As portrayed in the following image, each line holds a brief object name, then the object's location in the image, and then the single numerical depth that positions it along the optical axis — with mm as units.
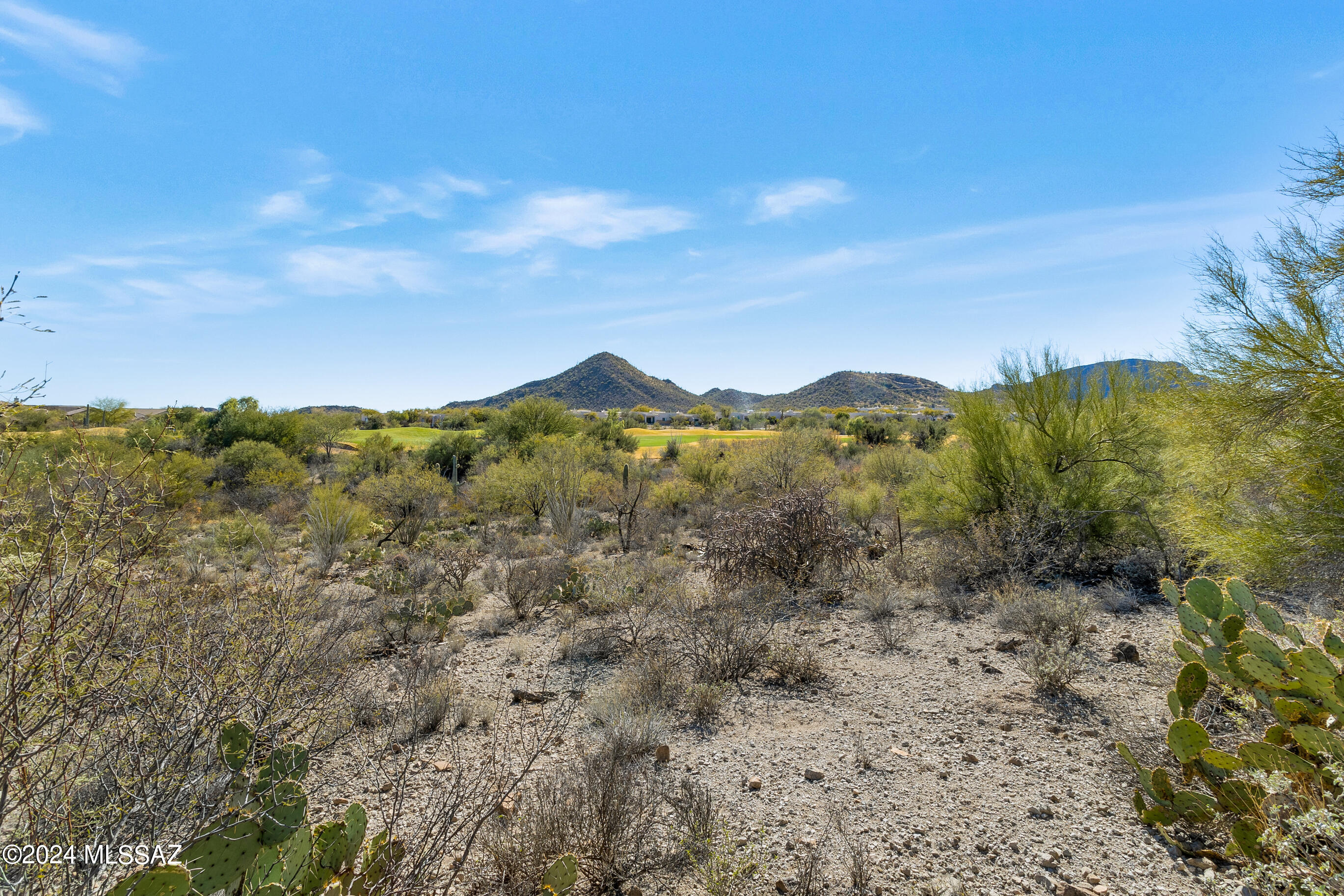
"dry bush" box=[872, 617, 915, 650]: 7195
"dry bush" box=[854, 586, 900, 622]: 8258
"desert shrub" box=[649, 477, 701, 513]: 19672
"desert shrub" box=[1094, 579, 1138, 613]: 8047
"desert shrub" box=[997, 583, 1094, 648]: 6738
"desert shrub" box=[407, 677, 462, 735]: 5293
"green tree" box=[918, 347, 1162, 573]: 9977
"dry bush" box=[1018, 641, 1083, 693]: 5445
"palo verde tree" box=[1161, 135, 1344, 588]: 6426
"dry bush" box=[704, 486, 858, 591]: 9633
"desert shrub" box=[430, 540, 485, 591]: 10266
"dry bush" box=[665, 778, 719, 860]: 3510
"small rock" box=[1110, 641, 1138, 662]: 6207
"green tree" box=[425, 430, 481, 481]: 27094
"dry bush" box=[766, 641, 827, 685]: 6266
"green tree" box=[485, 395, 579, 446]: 29578
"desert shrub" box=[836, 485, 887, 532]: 14586
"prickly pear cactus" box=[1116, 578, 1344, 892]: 2953
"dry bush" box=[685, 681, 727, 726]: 5496
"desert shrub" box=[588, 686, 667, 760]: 4621
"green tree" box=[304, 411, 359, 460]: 31828
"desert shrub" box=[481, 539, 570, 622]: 9273
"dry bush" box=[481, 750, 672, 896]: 3268
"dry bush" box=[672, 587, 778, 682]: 6355
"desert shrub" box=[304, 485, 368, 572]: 12938
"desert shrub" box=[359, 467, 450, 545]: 16516
